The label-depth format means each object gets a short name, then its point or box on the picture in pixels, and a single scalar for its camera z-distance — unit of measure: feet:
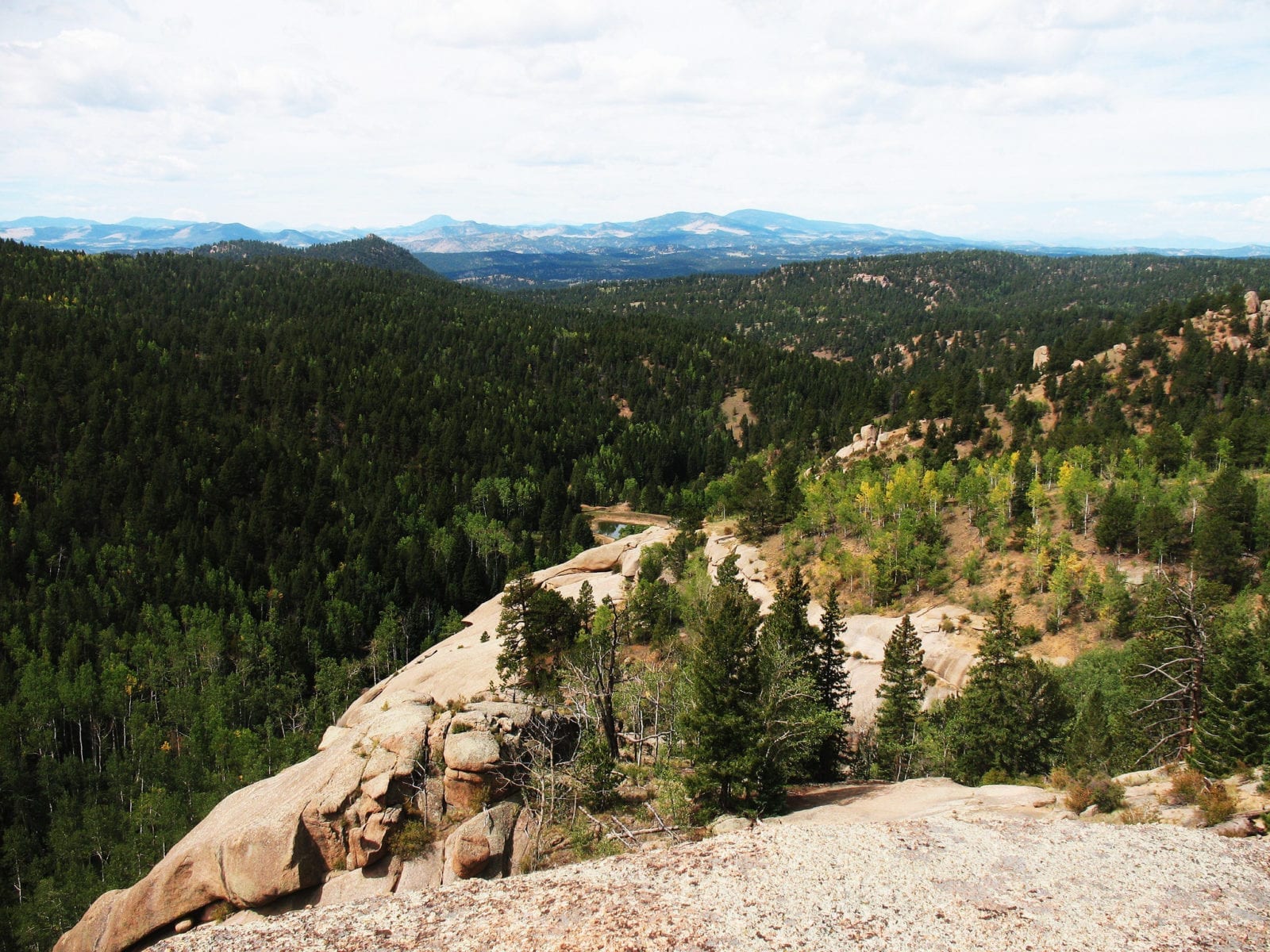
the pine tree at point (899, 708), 151.94
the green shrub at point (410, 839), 96.63
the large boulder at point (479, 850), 92.94
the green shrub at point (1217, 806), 78.38
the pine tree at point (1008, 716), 134.51
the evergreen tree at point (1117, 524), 198.90
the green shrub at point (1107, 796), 88.07
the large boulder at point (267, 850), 95.25
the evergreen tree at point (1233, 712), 98.12
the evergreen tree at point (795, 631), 138.83
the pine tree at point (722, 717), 95.30
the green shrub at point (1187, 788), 86.12
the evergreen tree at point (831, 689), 135.85
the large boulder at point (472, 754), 101.65
